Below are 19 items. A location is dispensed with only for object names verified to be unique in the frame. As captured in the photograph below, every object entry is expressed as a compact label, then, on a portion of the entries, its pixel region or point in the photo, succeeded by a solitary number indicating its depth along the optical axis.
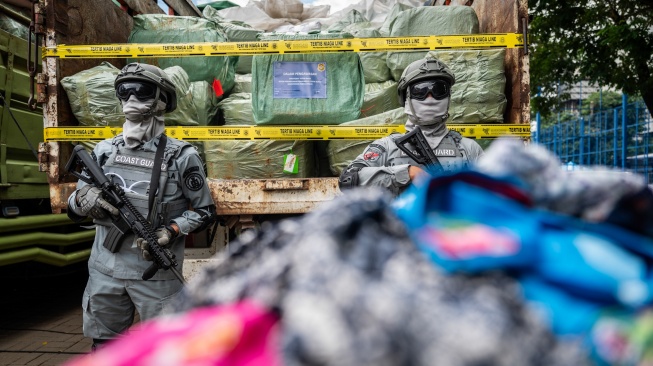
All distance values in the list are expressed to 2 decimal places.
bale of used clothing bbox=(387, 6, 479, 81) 3.67
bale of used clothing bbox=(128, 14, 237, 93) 3.84
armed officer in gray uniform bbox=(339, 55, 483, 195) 2.65
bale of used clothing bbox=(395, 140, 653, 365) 0.69
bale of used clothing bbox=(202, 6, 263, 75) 4.29
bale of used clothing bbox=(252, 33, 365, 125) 3.29
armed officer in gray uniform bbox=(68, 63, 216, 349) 2.58
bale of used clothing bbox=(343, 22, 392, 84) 3.84
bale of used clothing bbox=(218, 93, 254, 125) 3.63
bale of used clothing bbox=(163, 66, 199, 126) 3.40
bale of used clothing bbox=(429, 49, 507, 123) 3.29
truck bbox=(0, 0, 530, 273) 3.08
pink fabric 0.69
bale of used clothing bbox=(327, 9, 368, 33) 4.62
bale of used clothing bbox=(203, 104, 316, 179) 3.27
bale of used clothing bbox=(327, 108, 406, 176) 3.28
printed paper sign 3.31
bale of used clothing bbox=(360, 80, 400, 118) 3.60
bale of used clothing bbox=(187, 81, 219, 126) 3.58
